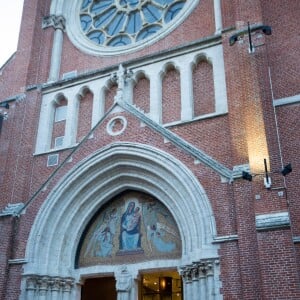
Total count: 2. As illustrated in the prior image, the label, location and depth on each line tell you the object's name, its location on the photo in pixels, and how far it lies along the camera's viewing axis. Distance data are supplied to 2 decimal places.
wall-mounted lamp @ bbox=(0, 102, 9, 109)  14.76
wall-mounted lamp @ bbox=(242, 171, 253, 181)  9.44
